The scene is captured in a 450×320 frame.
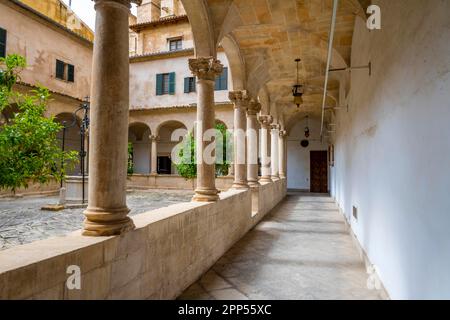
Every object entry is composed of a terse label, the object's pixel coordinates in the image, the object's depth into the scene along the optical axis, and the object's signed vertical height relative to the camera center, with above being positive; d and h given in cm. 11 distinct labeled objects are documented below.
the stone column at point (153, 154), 1865 +64
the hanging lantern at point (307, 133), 1852 +190
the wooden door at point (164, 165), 2295 -2
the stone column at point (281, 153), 1669 +64
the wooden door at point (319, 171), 2134 -43
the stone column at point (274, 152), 1443 +59
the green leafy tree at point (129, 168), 1860 -20
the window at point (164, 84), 1900 +499
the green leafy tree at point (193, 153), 1483 +57
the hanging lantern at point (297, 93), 857 +199
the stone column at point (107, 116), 275 +44
